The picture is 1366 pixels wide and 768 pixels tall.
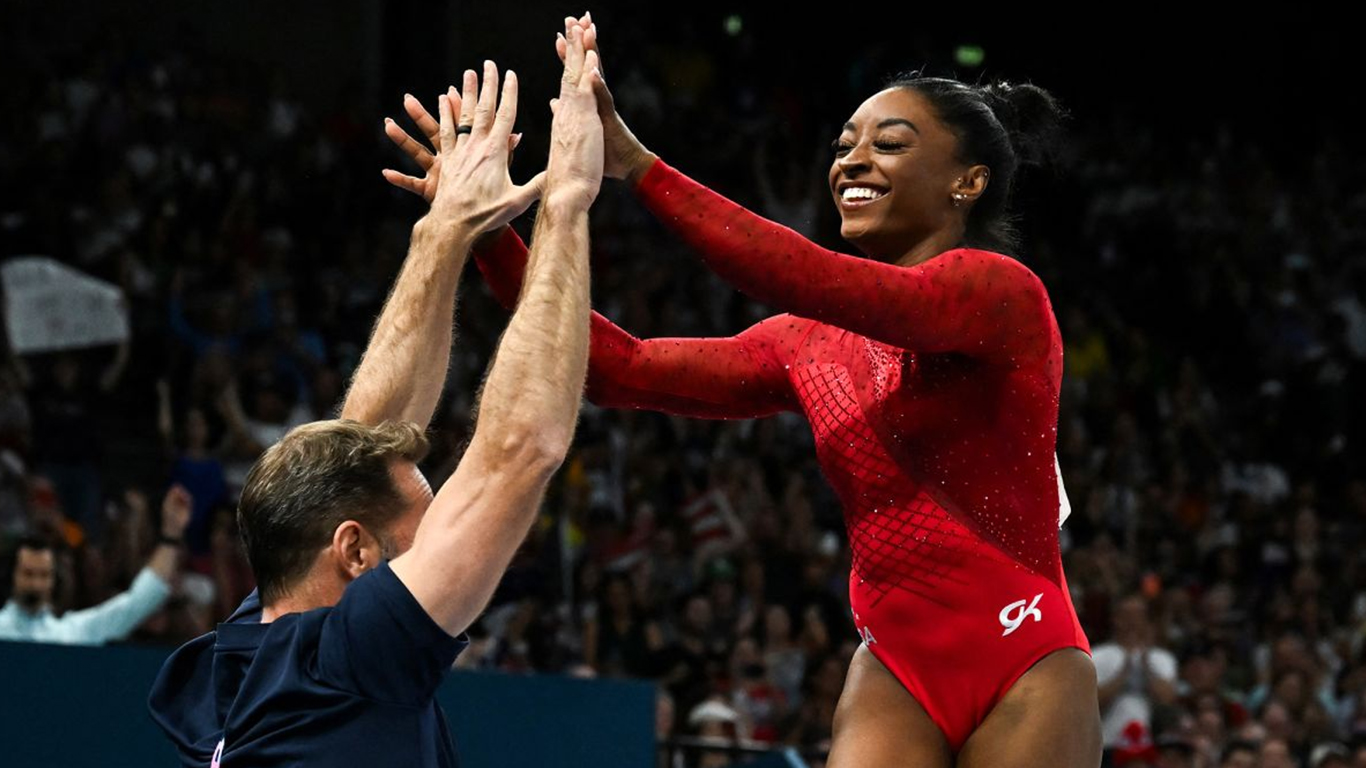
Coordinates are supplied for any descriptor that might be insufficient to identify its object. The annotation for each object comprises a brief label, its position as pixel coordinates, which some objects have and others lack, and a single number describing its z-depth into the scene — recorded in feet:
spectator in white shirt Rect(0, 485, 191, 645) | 41.37
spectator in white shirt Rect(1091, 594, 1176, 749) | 61.87
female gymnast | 20.62
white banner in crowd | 59.36
